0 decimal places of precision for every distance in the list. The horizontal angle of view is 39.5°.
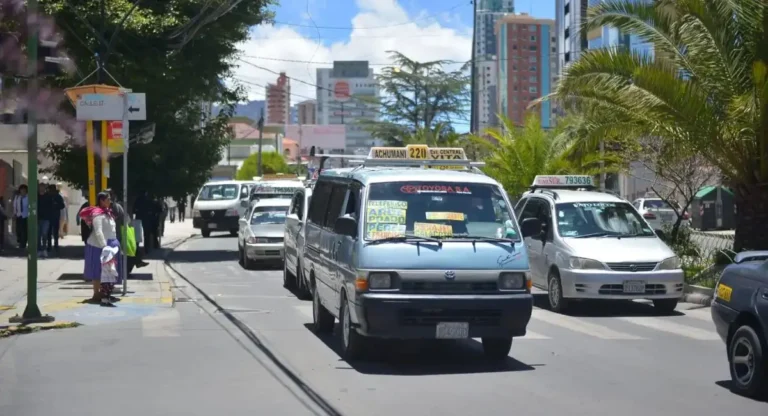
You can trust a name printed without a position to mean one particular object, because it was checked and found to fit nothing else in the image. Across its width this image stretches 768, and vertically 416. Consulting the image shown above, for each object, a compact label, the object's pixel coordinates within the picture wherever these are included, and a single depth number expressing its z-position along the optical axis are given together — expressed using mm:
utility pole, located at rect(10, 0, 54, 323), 13211
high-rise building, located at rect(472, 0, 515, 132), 189988
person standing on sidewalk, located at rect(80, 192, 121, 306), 16188
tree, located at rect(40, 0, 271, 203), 27859
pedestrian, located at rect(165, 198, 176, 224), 58609
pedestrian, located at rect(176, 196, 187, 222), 57375
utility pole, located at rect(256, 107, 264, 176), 86544
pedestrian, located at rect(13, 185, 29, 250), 27391
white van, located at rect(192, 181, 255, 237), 41688
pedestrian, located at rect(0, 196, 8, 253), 27141
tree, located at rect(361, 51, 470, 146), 57156
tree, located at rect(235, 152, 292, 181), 113000
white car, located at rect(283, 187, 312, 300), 17891
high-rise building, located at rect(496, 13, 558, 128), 192625
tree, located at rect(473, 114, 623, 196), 31031
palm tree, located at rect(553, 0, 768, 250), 18000
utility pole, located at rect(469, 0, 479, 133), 46094
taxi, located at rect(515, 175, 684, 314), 15719
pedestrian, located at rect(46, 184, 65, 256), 27016
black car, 8969
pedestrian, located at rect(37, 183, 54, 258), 26422
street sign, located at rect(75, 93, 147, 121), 17375
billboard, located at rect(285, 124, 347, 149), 123675
